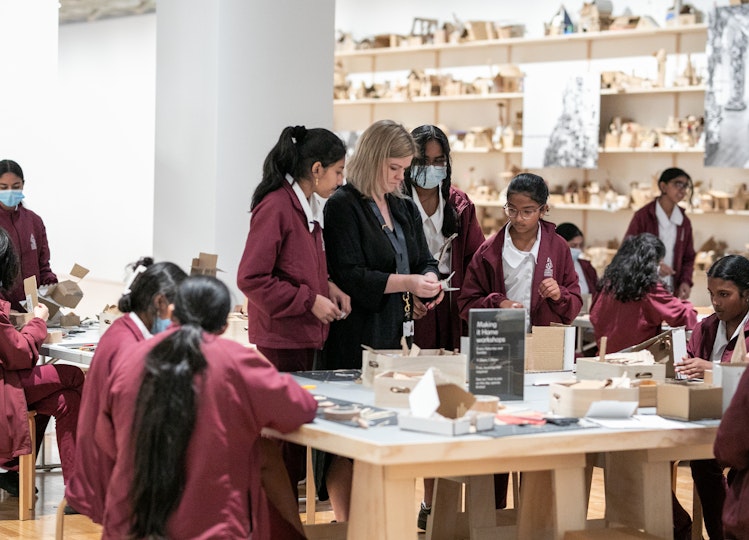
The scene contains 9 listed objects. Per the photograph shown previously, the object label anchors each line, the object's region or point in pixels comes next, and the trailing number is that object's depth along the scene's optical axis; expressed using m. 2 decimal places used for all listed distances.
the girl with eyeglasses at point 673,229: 8.43
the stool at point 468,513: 4.23
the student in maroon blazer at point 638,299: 6.18
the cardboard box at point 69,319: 5.95
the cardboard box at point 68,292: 5.90
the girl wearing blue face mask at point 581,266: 7.98
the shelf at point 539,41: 9.14
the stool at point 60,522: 4.19
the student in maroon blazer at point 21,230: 6.40
